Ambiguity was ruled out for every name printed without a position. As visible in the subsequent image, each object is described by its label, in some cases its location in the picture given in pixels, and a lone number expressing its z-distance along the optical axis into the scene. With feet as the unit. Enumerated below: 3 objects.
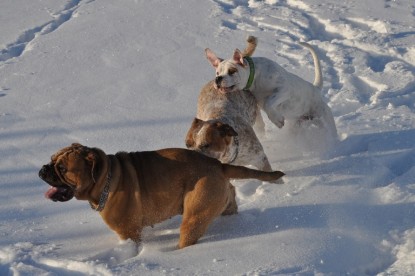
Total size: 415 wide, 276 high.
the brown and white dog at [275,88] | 35.29
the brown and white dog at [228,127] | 31.60
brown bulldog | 26.68
